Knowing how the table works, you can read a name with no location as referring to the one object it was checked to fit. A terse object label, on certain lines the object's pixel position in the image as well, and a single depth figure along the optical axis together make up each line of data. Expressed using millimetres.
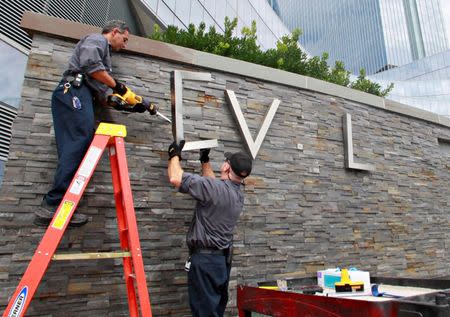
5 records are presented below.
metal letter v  3551
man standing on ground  2293
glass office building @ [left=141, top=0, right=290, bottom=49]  11404
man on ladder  2268
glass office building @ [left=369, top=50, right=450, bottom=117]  51531
